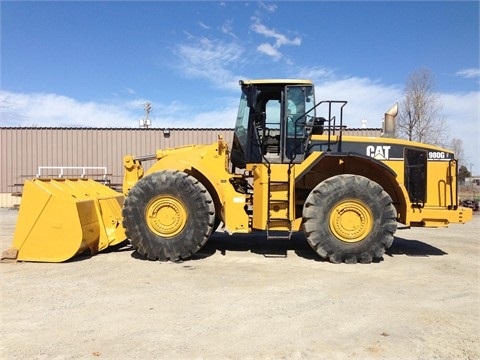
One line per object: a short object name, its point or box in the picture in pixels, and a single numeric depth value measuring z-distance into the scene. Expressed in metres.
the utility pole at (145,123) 20.75
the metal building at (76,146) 19.42
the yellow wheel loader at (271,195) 6.20
